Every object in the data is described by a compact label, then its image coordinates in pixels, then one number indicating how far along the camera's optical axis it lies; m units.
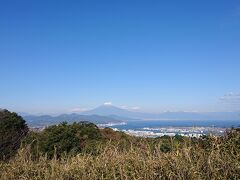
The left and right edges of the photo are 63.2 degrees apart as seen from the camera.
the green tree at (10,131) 11.34
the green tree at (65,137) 9.79
